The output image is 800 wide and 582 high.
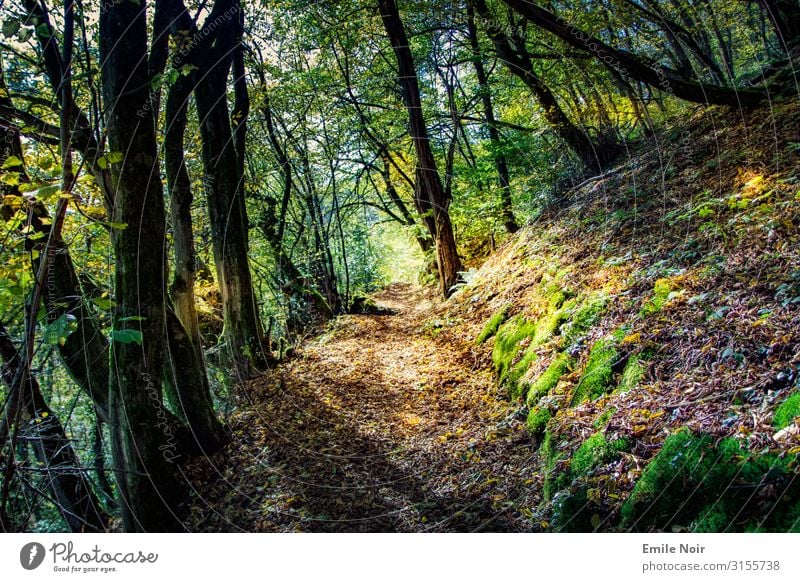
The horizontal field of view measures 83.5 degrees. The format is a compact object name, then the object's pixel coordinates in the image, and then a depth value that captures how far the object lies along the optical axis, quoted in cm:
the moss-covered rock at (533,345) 483
